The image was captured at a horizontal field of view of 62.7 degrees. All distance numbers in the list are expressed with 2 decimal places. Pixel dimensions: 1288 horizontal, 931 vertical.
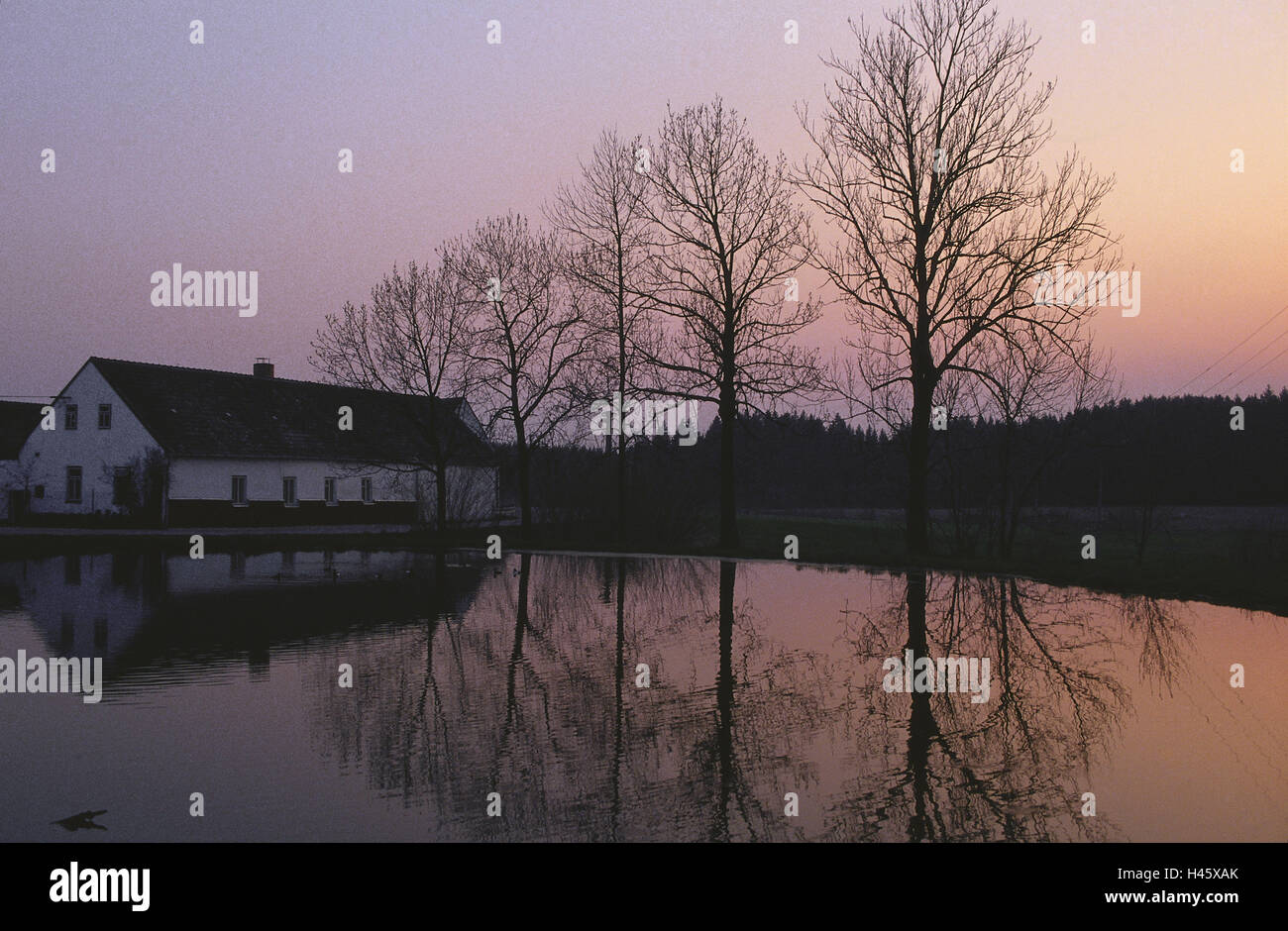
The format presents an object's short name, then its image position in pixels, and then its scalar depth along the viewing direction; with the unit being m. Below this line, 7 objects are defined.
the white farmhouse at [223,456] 46.50
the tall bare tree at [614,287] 36.47
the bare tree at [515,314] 42.75
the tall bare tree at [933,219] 27.83
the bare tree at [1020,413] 28.84
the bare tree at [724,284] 33.53
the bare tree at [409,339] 43.56
